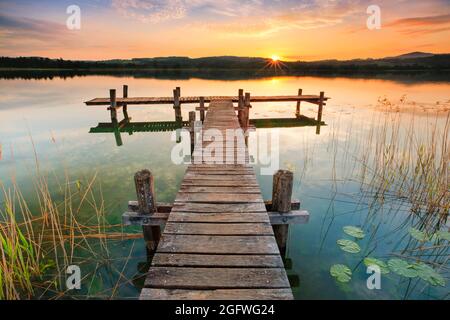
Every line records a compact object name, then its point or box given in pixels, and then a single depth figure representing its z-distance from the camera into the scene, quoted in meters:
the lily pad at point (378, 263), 3.92
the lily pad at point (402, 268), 3.70
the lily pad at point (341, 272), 3.80
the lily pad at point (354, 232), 4.82
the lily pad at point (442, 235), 4.53
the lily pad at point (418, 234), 4.58
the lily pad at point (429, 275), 3.59
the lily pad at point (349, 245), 4.40
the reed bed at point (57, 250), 3.45
